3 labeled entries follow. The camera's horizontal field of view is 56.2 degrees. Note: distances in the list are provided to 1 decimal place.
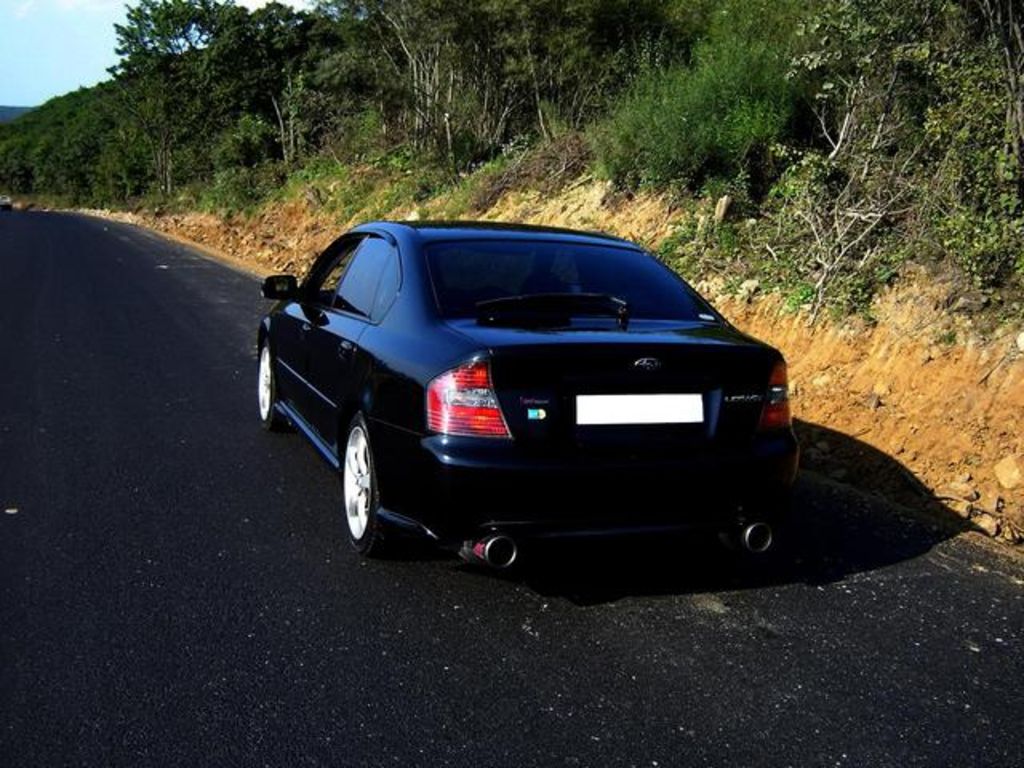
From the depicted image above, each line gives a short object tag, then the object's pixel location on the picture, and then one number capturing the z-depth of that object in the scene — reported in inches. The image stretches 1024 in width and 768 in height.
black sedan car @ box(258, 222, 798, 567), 137.3
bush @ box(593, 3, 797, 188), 402.9
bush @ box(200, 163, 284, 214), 1230.9
